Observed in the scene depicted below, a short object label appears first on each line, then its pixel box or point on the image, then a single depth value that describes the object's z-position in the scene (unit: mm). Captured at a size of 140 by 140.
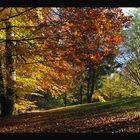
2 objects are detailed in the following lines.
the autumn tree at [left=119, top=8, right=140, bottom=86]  25563
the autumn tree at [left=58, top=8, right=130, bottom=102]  7973
